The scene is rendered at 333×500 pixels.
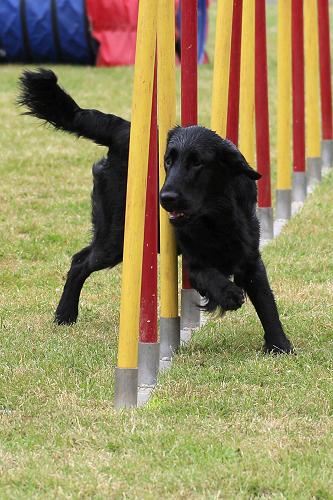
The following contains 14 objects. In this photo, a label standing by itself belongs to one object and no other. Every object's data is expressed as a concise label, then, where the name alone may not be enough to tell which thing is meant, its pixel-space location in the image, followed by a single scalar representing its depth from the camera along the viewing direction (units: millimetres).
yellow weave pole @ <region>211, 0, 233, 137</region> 10880
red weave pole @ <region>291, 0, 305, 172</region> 16600
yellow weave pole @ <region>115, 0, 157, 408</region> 8250
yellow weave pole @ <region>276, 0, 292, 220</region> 15758
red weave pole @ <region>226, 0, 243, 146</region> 12312
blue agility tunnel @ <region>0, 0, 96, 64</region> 30703
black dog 9281
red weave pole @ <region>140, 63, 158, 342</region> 9102
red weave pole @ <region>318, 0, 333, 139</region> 18781
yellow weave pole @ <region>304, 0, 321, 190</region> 17781
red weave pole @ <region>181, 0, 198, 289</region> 10203
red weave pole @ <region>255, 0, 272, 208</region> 14867
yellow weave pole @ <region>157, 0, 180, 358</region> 9609
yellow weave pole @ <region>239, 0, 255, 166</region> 13625
